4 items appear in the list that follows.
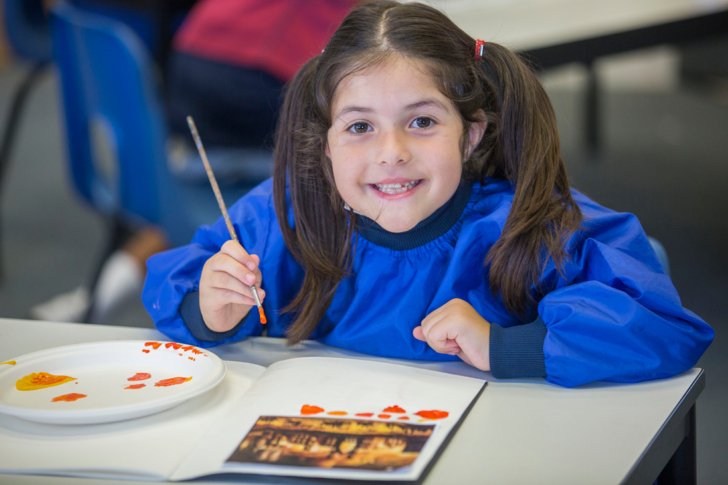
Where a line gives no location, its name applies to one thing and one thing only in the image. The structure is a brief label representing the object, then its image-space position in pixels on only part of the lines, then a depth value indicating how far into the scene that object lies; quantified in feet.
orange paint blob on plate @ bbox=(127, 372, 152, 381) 4.33
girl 4.53
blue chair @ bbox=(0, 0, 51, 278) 10.01
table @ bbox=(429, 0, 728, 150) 7.64
